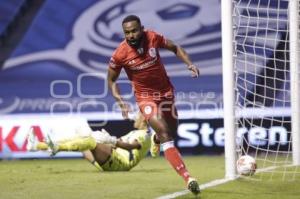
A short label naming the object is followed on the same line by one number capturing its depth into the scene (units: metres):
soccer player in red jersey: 13.83
